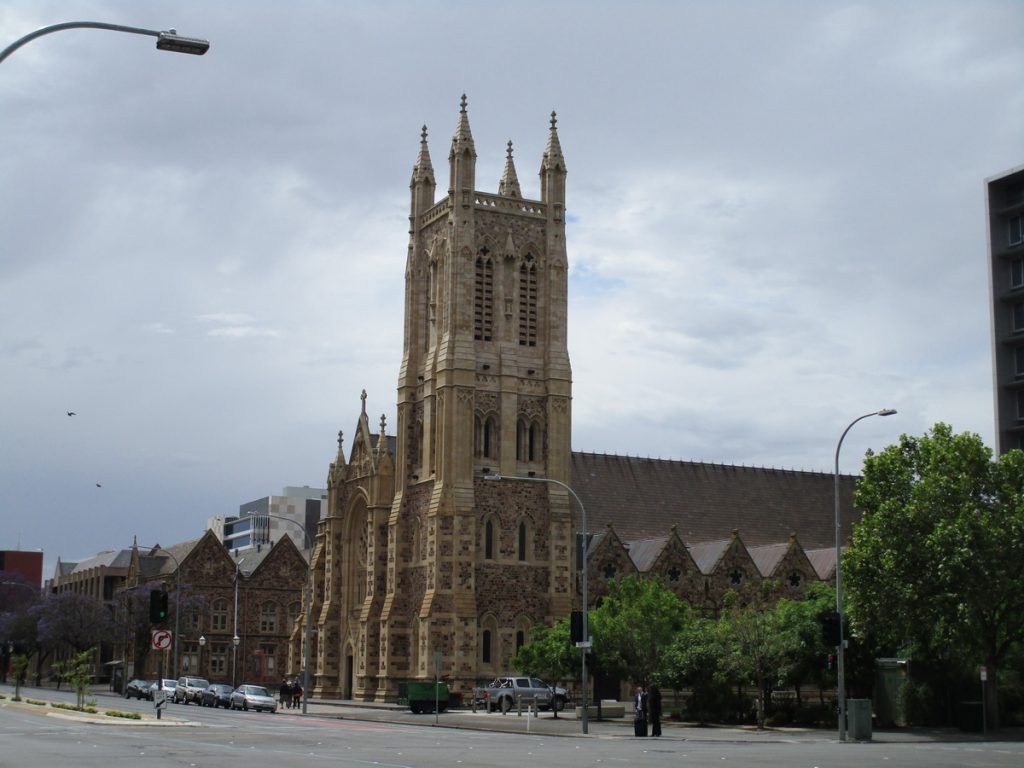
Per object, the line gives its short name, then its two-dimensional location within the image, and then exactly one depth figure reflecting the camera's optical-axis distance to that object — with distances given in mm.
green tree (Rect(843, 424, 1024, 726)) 43031
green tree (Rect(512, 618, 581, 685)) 54500
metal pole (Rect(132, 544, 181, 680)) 76125
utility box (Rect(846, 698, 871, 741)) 38625
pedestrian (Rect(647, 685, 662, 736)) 40969
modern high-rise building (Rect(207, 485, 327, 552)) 143125
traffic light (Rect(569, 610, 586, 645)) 43156
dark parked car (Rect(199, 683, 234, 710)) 65938
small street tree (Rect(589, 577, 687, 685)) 51969
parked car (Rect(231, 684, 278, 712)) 62312
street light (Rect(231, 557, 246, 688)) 96700
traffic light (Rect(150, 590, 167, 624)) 42250
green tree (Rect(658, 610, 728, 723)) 50188
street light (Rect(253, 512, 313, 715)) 58750
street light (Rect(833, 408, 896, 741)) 37594
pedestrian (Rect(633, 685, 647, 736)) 40594
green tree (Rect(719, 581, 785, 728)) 46594
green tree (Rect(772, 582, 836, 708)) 49000
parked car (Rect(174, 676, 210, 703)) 70000
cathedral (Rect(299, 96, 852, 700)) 69125
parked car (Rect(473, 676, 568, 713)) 59094
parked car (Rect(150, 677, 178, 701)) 72938
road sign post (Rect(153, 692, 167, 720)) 45031
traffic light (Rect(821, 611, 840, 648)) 37562
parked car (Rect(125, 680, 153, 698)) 78438
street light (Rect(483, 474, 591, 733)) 42250
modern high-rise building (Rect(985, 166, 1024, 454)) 66500
